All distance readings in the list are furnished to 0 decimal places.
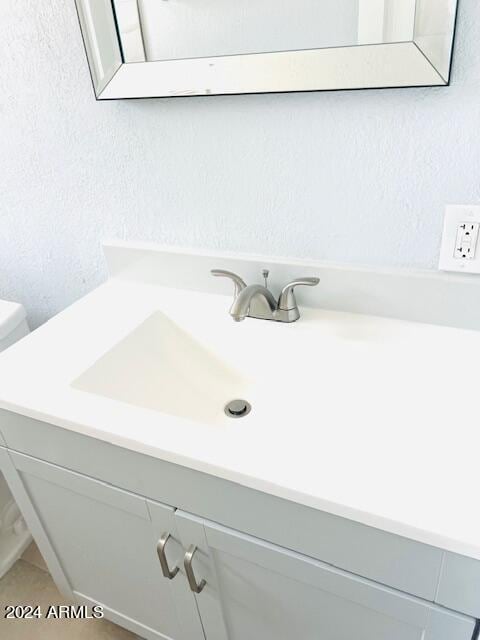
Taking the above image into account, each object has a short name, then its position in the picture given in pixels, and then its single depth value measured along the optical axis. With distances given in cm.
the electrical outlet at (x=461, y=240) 86
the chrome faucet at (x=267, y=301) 100
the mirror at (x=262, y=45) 77
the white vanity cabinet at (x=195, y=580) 73
